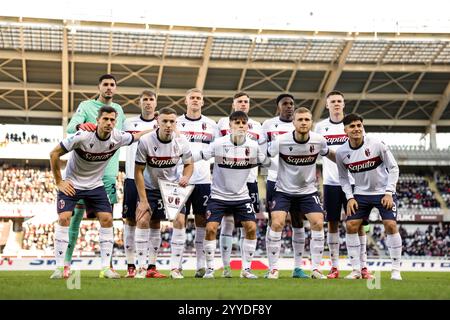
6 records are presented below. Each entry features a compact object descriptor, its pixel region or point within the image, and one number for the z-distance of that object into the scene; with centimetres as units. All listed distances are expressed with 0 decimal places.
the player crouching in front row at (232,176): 922
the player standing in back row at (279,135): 1018
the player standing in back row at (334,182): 1048
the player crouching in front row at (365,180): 946
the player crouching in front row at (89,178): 866
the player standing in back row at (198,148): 998
